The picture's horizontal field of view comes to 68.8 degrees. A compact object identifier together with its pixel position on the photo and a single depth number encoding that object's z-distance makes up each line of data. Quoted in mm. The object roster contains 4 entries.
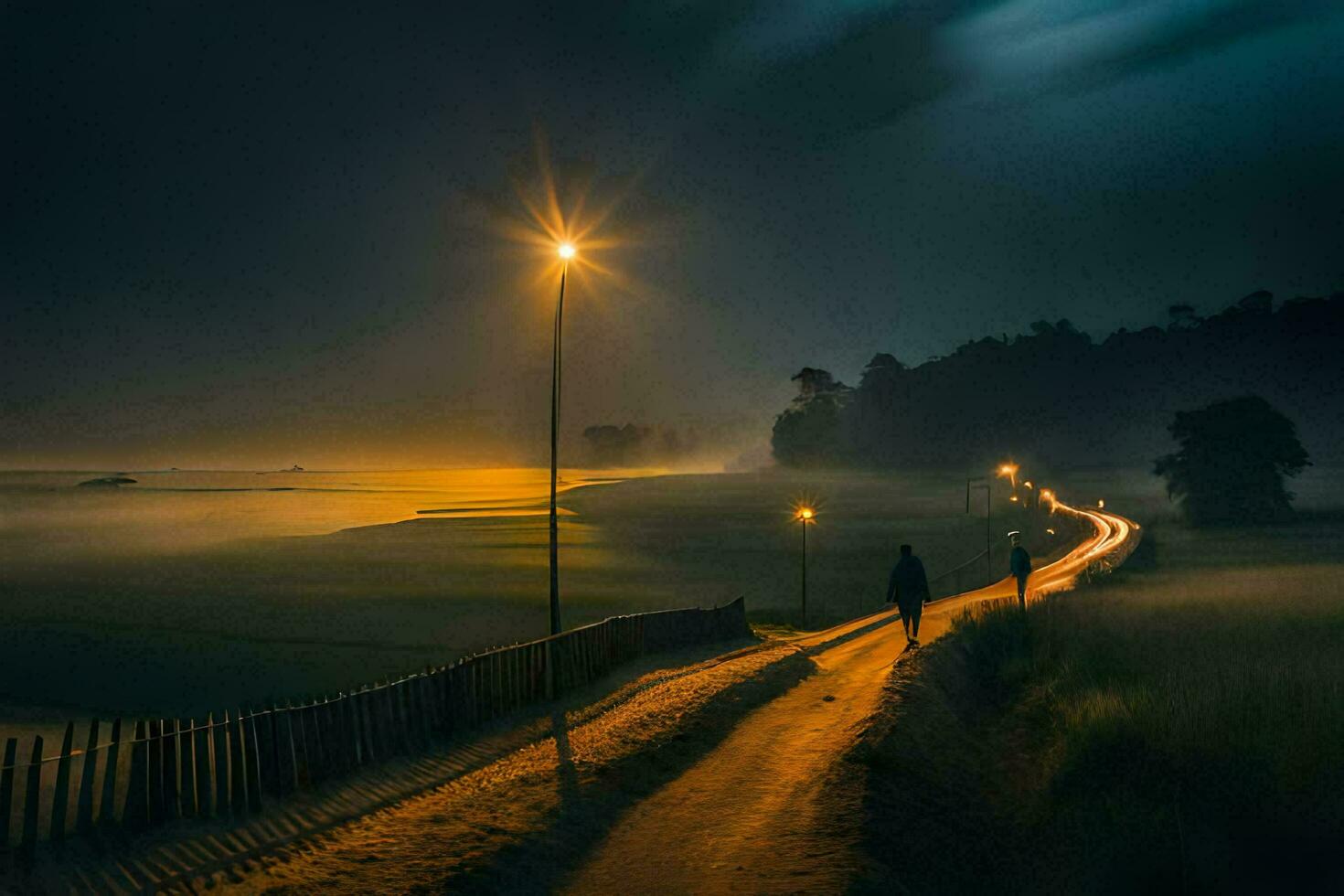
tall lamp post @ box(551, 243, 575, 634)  22688
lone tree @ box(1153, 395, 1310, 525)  76206
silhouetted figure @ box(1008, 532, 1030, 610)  24047
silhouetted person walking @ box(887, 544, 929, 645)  20359
